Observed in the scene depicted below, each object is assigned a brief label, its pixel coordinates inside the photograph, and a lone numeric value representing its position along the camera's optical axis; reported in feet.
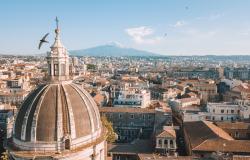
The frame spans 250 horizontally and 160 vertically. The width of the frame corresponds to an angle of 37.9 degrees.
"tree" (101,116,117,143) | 197.77
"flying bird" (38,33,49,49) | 109.29
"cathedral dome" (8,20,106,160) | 98.17
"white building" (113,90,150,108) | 283.79
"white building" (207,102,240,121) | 248.32
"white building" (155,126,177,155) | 181.57
